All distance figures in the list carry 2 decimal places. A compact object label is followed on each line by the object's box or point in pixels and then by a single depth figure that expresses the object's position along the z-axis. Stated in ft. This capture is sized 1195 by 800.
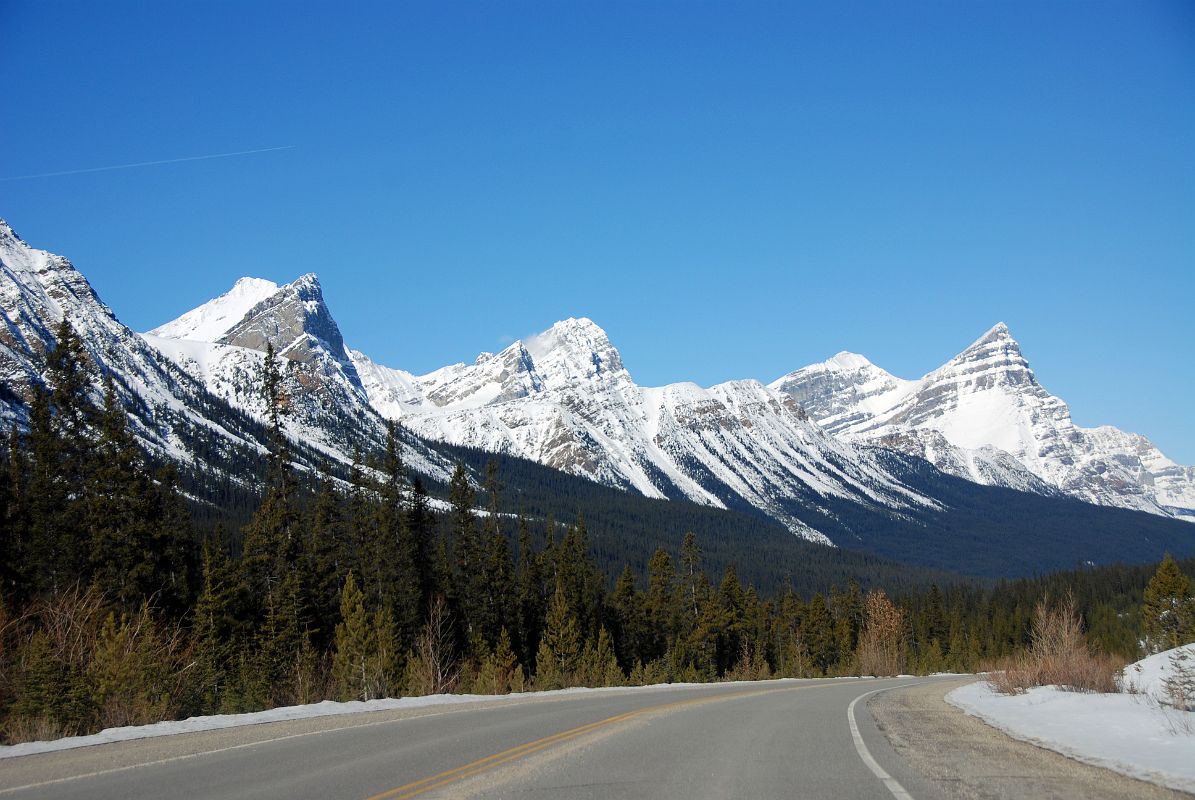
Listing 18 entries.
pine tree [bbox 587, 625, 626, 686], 173.46
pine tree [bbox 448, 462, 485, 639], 228.43
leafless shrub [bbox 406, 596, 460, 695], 121.49
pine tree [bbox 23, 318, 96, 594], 148.15
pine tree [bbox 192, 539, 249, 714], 137.57
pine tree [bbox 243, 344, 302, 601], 170.50
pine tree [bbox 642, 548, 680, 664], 294.46
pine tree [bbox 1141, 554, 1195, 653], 239.87
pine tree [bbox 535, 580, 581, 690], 203.31
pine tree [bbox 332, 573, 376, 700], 107.55
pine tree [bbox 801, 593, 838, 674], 340.18
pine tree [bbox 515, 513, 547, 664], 242.17
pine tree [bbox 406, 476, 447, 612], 216.54
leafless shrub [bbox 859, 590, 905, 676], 256.11
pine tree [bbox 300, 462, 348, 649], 185.78
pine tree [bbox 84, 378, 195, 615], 145.89
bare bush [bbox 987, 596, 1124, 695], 86.12
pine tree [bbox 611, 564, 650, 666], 290.76
